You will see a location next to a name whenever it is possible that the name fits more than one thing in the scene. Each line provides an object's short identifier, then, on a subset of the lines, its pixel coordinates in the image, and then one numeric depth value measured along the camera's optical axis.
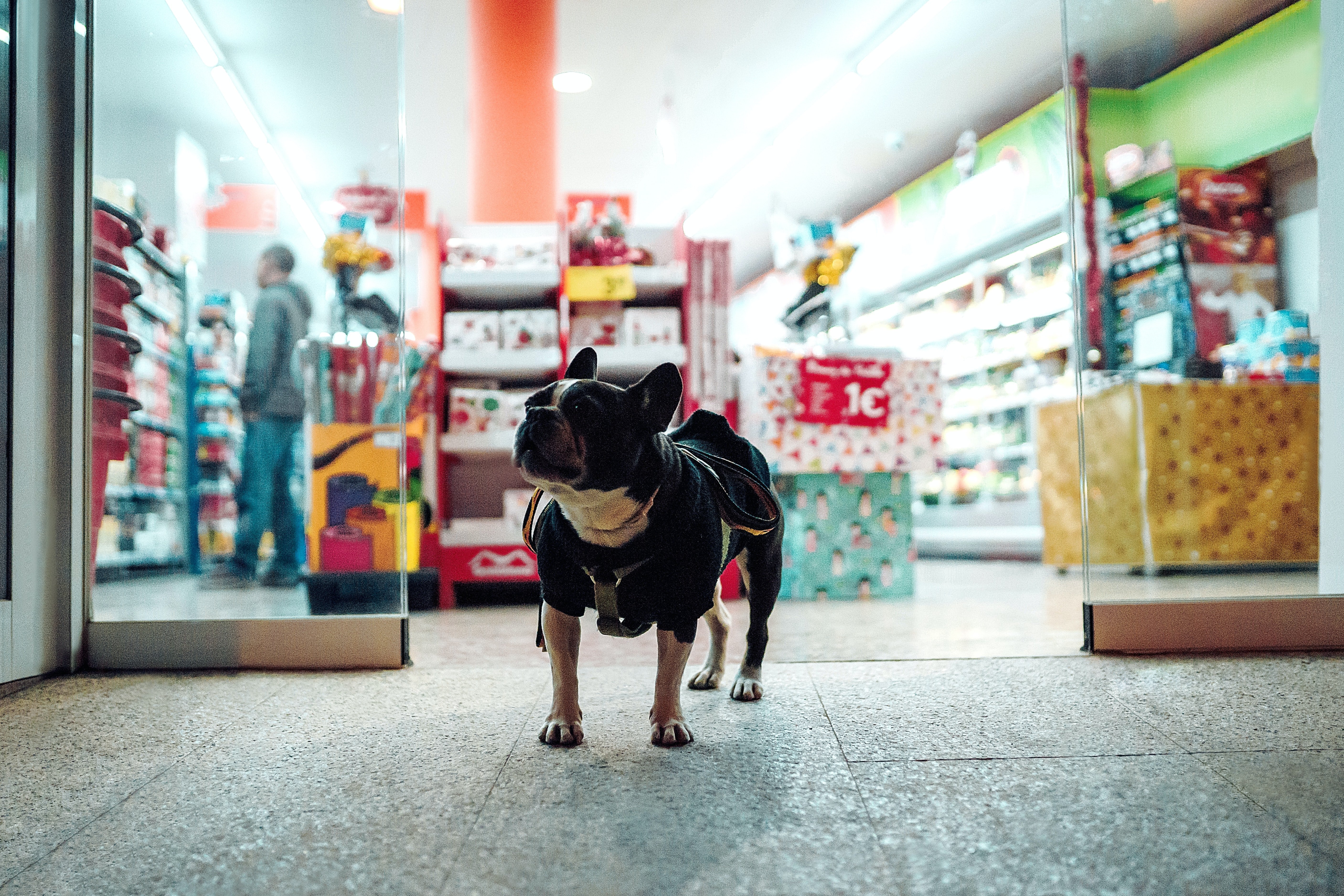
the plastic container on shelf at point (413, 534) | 3.87
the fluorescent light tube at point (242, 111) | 3.45
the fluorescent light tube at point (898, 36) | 5.50
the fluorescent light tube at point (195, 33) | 2.77
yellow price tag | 4.02
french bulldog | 1.33
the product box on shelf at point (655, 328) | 4.00
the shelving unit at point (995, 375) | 6.54
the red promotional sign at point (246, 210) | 4.16
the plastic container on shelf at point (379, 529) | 2.63
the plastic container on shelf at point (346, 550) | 3.04
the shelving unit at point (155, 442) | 2.93
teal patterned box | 3.80
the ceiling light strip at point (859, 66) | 5.59
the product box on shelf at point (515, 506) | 3.97
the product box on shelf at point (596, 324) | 4.06
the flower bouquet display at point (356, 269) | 3.73
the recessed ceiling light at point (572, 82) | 6.36
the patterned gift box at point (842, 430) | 3.74
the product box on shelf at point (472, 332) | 4.06
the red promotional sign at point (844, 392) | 3.77
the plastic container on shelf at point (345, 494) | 3.43
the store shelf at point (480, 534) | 3.95
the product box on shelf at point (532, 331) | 4.06
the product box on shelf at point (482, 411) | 4.01
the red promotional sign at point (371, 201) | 3.54
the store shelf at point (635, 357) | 3.92
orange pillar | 5.81
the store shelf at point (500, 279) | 4.02
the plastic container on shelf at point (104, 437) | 2.31
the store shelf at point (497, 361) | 4.00
